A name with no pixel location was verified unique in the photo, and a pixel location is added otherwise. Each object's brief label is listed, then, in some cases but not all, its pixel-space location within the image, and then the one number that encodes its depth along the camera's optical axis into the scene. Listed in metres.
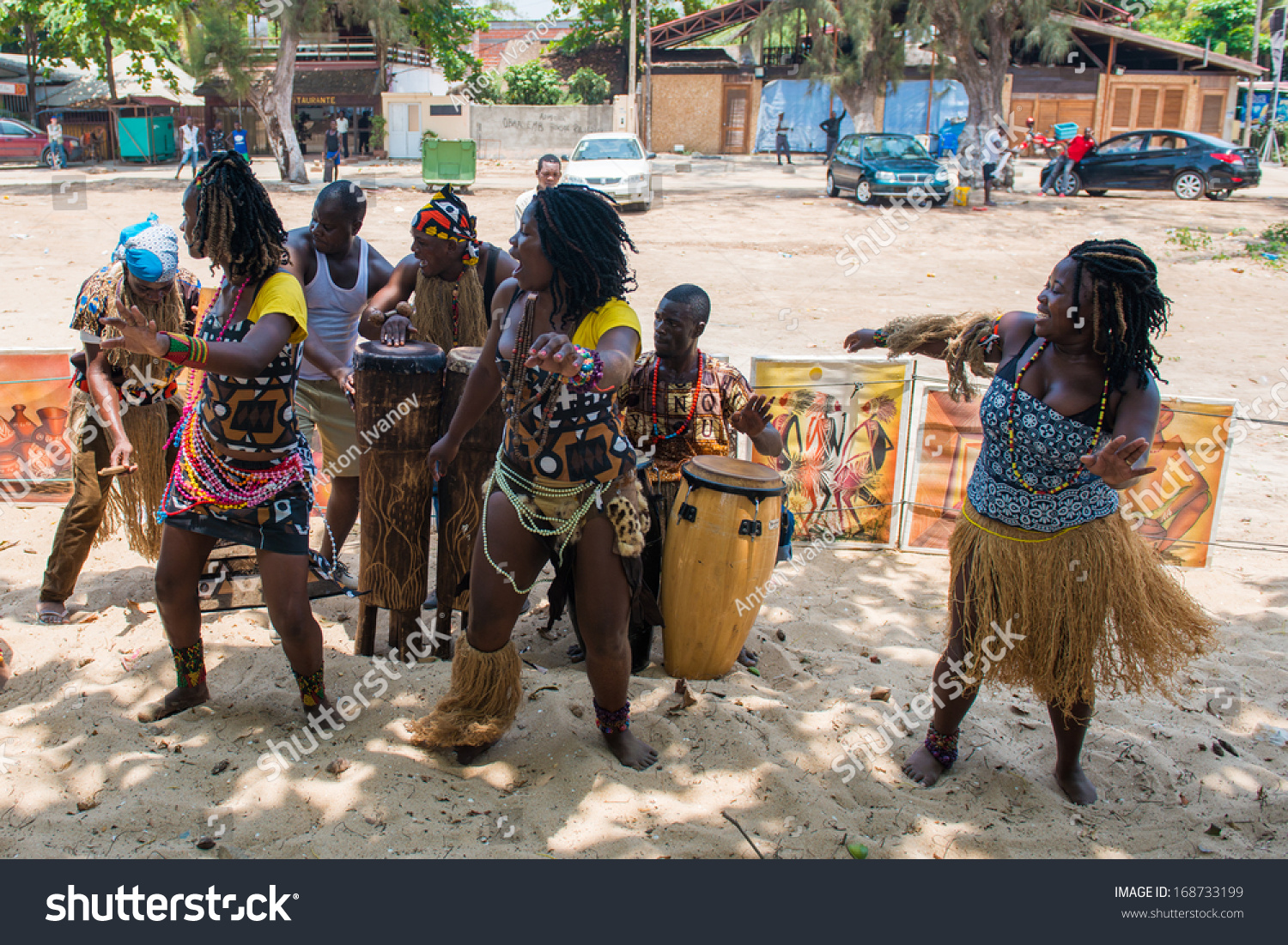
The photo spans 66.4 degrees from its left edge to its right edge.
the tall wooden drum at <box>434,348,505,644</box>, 3.90
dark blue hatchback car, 19.67
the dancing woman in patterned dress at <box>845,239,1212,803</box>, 2.88
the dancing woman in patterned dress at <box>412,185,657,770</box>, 2.91
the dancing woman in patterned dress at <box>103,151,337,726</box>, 3.13
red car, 28.08
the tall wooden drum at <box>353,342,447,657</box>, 3.80
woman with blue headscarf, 4.14
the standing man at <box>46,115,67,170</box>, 27.14
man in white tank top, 4.46
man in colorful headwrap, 4.48
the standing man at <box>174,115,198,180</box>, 22.89
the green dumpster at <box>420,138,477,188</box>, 22.44
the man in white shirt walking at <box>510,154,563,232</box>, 8.06
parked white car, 18.61
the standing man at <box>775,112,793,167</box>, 31.52
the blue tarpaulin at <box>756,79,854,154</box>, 35.06
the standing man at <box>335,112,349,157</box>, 31.55
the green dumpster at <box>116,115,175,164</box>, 32.09
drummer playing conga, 3.85
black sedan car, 20.98
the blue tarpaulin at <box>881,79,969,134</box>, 34.59
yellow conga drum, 3.75
